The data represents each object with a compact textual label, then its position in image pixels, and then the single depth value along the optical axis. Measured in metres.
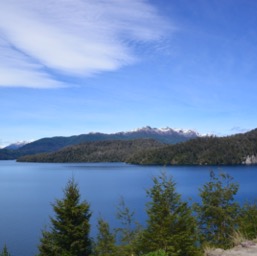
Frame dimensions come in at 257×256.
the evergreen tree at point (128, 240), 19.00
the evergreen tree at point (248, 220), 19.81
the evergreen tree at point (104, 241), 25.53
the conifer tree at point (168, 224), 17.27
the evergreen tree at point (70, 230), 25.14
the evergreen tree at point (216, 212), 22.66
